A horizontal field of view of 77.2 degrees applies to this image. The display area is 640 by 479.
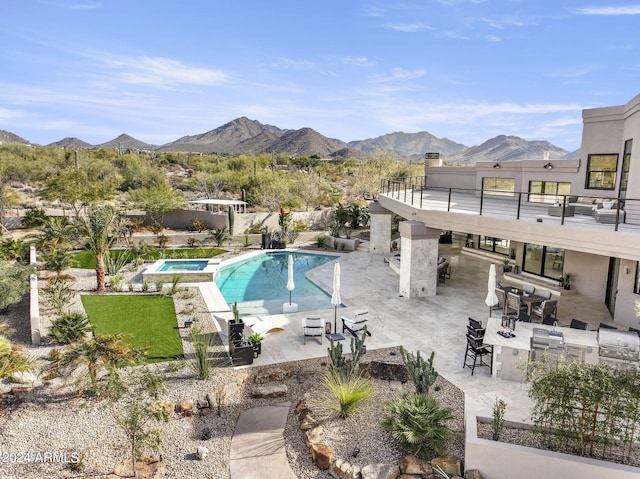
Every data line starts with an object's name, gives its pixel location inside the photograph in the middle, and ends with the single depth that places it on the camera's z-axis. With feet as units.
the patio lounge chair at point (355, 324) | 37.47
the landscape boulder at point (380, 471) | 19.47
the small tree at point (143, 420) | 20.29
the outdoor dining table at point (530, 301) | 40.55
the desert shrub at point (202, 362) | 29.07
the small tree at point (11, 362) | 25.54
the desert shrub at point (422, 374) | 24.70
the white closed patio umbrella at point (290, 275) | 42.75
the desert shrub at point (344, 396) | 24.58
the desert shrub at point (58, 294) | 41.83
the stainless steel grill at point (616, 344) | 26.61
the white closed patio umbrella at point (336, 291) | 38.40
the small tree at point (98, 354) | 25.29
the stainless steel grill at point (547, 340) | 27.96
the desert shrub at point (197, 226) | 89.40
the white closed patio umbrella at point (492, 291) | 34.24
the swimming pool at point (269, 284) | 48.65
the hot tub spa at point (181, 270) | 56.39
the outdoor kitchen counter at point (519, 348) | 28.17
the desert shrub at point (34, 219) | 88.19
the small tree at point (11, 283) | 40.70
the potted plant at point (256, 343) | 32.96
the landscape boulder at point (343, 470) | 19.79
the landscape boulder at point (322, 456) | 20.74
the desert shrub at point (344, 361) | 27.76
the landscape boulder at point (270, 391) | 27.14
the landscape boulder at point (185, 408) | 25.11
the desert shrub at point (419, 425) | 21.03
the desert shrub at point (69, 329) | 34.32
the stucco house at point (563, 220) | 35.88
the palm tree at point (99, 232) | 50.29
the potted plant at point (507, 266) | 59.16
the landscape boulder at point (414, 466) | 19.76
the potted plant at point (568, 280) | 48.57
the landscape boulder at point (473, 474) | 19.30
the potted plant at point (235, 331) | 33.11
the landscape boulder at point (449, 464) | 19.74
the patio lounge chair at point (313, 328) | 36.30
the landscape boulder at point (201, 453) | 21.24
